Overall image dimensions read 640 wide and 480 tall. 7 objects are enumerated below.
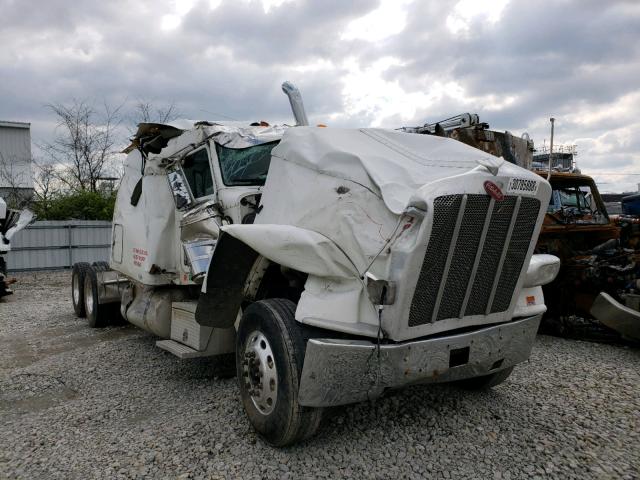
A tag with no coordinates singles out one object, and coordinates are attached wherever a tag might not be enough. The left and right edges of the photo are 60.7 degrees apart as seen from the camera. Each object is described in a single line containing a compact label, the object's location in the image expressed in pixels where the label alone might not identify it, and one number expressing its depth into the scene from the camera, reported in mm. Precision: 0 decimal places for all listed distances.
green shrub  19484
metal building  26531
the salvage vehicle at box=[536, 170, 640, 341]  6477
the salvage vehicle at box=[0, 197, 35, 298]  12345
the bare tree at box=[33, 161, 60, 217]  21875
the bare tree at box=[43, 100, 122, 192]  24109
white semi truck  3201
